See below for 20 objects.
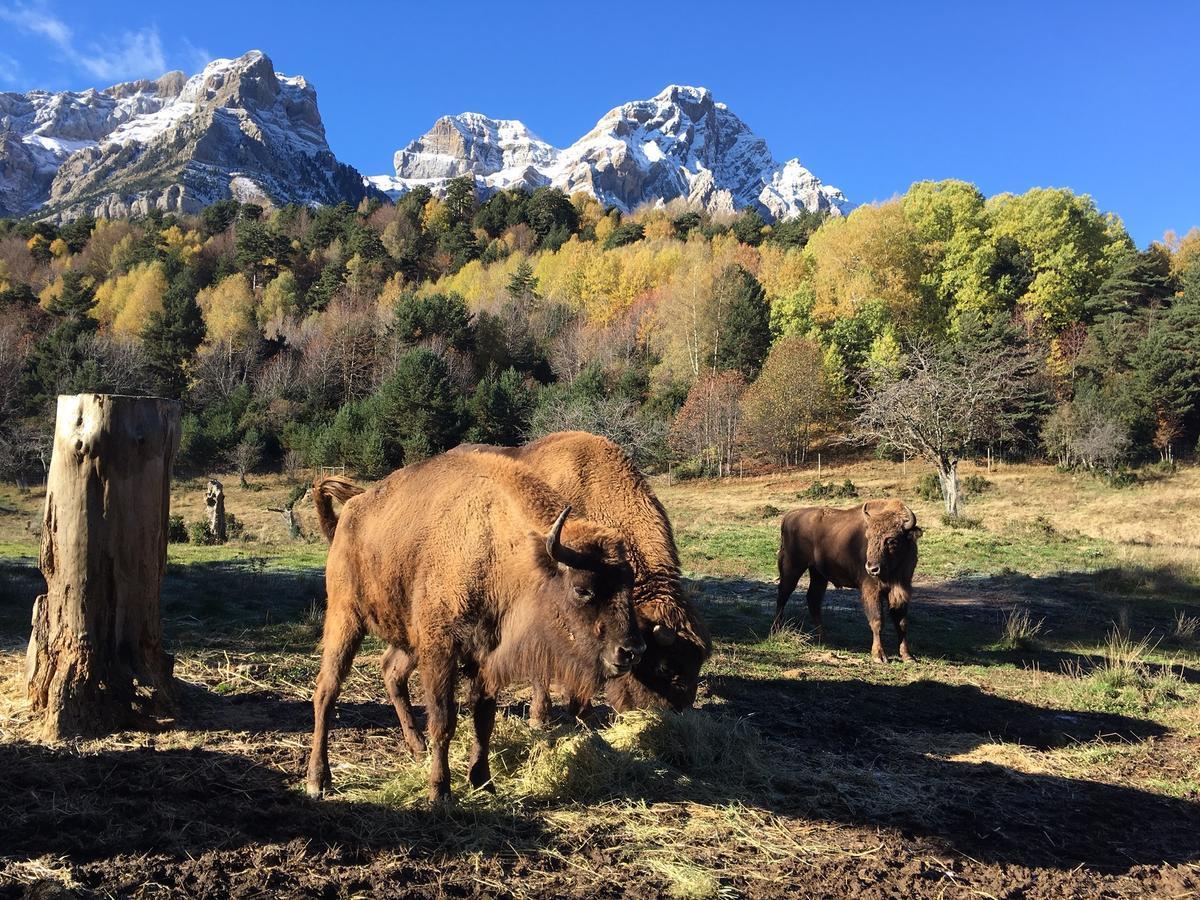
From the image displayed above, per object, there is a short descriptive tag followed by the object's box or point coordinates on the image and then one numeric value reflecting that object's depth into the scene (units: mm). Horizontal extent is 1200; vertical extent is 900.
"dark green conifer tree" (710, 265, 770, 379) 52781
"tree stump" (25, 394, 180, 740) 5289
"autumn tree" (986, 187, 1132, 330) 52219
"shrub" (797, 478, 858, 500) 34972
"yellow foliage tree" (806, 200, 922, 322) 50906
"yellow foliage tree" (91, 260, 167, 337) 63559
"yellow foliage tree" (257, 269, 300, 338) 65625
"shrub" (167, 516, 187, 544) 21922
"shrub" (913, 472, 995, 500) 34531
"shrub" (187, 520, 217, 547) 22062
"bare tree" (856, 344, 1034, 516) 30828
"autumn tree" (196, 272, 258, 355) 57719
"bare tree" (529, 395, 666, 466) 40250
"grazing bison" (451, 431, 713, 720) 4551
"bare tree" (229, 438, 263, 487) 42094
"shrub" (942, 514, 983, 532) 25764
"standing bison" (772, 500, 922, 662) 10492
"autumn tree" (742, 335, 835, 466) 45656
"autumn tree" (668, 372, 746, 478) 46719
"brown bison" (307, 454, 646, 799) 4246
